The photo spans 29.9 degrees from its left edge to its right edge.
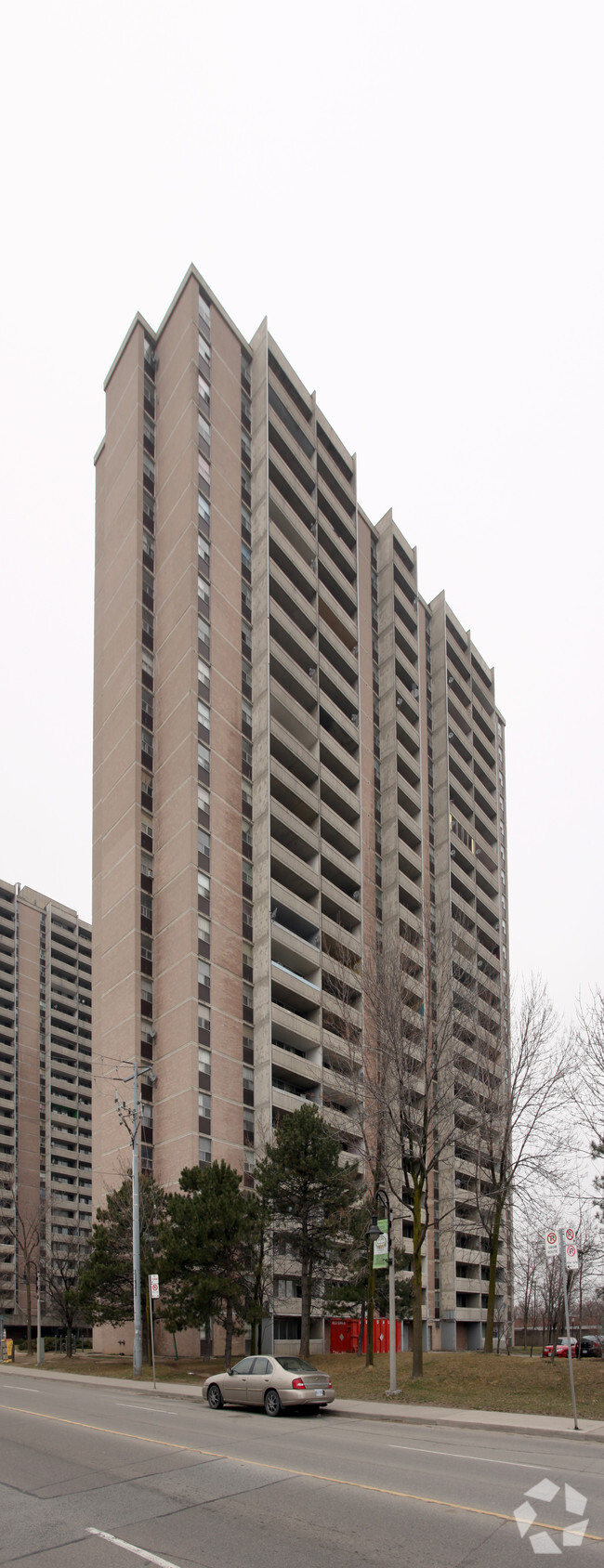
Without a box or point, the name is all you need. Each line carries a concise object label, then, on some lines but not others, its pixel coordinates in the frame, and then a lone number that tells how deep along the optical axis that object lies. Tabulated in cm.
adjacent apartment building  11162
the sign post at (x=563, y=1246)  1896
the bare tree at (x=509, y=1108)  3728
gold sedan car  2031
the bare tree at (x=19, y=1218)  9775
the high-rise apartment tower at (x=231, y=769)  5422
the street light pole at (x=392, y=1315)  2351
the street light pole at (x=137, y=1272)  3541
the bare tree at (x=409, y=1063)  2827
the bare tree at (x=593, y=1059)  2744
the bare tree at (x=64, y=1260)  5671
